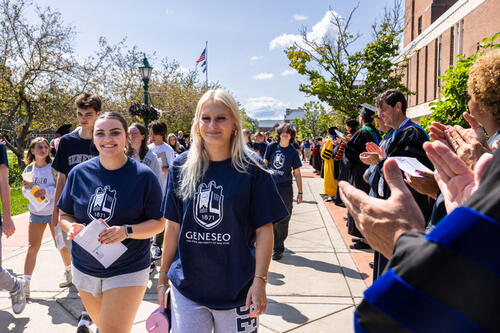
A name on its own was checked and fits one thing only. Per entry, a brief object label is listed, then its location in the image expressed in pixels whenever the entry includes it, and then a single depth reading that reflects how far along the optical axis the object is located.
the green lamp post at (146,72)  12.16
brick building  19.36
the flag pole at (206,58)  32.58
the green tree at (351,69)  14.16
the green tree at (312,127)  55.38
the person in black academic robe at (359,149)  6.17
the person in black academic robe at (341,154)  8.49
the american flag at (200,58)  29.15
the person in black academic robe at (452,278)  0.63
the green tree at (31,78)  16.41
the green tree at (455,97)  4.51
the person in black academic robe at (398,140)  3.55
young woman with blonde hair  2.22
